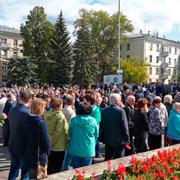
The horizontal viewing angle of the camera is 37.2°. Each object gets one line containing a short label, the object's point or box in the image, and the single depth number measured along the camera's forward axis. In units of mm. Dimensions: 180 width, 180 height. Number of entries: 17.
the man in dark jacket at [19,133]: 4291
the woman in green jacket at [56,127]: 4910
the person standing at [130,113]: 6366
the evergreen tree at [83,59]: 37783
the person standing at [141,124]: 6279
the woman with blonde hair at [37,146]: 4079
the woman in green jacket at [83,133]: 4788
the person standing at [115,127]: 5299
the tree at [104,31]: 47408
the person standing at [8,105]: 8180
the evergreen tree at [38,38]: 40086
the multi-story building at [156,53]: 61834
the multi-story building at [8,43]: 56941
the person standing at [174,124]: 6355
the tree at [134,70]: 51145
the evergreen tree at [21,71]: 37044
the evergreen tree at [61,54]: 36218
